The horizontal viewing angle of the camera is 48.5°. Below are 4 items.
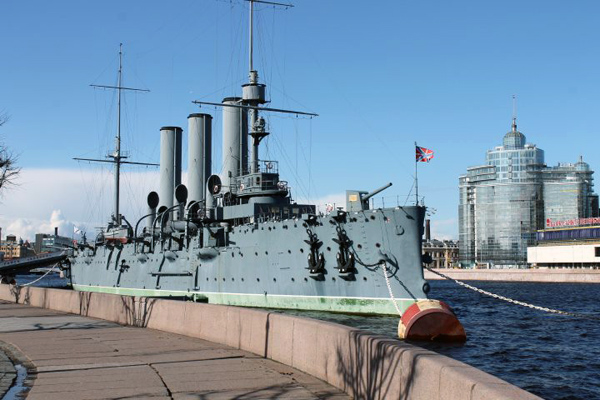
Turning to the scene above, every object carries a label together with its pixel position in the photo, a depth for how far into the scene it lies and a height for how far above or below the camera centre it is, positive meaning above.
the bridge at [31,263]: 74.06 -1.80
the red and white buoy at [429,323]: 19.05 -2.17
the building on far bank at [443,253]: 165.55 -1.34
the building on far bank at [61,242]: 65.11 +0.50
